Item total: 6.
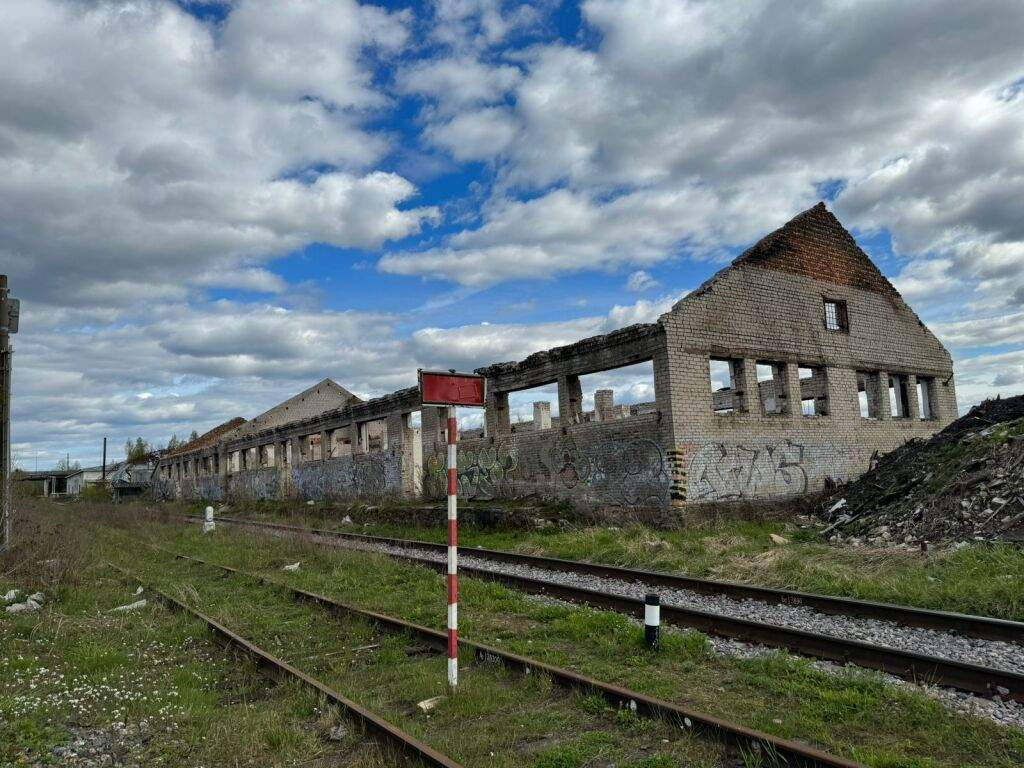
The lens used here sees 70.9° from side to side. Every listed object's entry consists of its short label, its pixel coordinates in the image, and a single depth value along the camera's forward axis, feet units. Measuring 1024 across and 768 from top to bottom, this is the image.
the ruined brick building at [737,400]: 55.11
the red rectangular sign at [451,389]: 20.03
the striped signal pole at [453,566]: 19.25
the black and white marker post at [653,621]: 21.65
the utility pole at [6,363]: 40.81
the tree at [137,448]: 300.85
